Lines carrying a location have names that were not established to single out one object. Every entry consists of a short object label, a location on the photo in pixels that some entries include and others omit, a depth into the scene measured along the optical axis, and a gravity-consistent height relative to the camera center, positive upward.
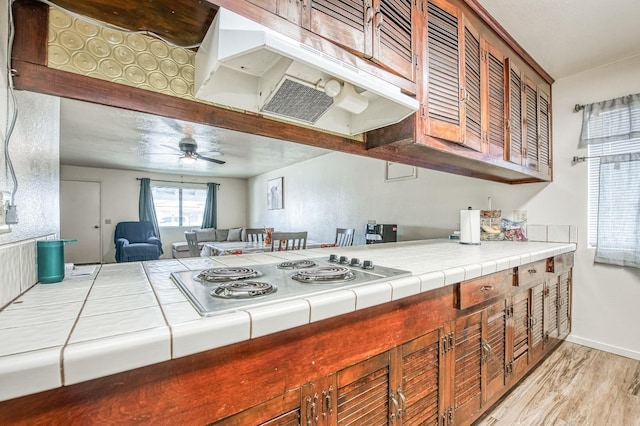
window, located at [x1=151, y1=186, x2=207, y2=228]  7.29 +0.15
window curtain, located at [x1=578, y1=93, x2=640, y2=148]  2.18 +0.74
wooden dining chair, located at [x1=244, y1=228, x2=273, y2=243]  4.71 -0.42
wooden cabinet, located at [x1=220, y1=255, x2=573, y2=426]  0.84 -0.61
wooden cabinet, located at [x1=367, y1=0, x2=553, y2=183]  1.42 +0.65
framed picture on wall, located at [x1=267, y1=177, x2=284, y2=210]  6.40 +0.40
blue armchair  5.74 -0.69
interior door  6.27 -0.20
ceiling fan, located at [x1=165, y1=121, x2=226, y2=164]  3.54 +0.87
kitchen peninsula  0.52 -0.35
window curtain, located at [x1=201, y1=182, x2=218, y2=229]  7.78 +0.08
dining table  3.55 -0.50
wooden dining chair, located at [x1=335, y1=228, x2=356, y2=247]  4.00 -0.35
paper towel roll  2.27 -0.11
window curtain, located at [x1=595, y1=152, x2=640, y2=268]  2.16 +0.02
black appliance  3.39 -0.26
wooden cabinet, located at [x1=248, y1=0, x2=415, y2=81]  0.94 +0.69
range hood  0.81 +0.47
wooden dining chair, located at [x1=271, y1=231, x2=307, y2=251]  2.95 -0.27
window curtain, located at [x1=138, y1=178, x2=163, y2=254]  6.90 +0.16
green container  0.92 -0.17
